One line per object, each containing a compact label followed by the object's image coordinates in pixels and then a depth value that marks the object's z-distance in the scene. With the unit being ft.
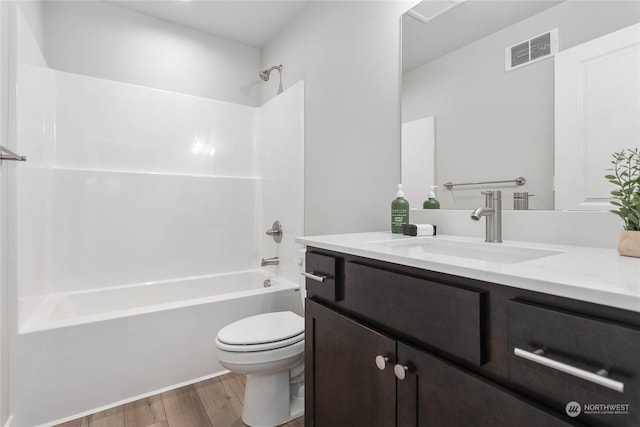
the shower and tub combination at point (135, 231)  5.16
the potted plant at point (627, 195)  2.49
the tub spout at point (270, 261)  7.97
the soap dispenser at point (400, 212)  4.53
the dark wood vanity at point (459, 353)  1.55
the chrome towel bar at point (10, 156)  4.21
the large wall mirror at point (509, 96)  3.05
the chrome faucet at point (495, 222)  3.56
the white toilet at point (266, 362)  4.66
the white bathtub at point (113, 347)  4.97
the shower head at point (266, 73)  8.34
